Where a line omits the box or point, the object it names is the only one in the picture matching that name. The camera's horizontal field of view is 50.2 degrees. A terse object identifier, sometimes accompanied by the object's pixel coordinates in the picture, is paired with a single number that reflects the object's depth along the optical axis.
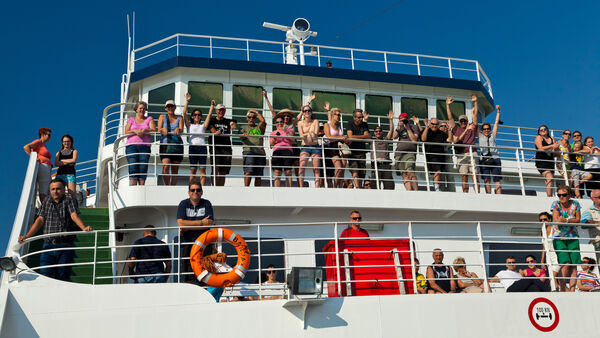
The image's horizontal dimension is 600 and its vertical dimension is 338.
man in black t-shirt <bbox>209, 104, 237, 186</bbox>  10.65
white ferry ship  7.11
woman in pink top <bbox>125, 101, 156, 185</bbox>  10.07
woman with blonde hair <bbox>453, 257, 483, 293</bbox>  8.46
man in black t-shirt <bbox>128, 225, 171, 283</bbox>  7.87
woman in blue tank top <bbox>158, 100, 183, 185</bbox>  10.12
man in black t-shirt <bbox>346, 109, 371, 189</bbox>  10.78
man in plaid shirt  7.68
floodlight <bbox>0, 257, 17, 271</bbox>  6.92
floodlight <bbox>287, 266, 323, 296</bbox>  6.85
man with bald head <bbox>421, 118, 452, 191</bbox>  11.52
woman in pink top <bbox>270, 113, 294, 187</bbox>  10.45
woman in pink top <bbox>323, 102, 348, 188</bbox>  10.63
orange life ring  7.33
